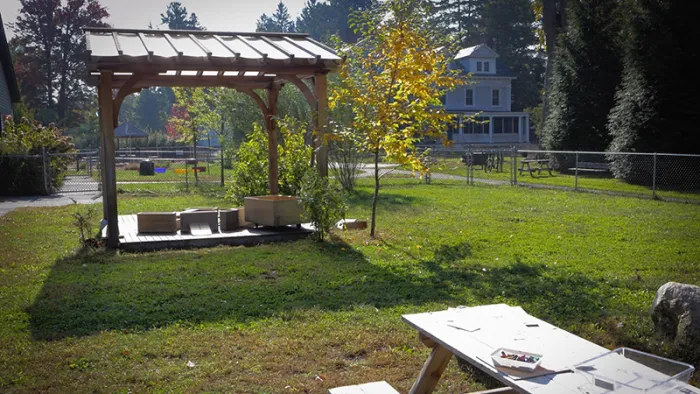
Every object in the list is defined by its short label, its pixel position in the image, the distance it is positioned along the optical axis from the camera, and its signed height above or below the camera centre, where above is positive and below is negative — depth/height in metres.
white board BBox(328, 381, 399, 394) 3.78 -1.45
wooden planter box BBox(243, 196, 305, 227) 10.77 -1.09
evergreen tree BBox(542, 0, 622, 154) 25.44 +2.89
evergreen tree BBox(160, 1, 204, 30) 92.28 +18.90
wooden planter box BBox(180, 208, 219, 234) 10.86 -1.22
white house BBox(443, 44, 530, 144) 48.56 +3.40
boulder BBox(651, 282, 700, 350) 5.13 -1.40
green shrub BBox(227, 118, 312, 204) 12.85 -0.40
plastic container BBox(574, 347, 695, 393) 2.89 -1.09
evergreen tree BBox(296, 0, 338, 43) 83.94 +17.38
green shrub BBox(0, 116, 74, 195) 20.14 -0.39
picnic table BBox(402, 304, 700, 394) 2.97 -1.08
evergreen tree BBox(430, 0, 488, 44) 64.38 +13.43
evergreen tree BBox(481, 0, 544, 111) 57.00 +9.75
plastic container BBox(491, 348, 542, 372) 3.06 -1.06
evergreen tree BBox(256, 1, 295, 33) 102.88 +20.54
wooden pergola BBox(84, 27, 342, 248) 9.68 +1.34
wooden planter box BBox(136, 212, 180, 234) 10.69 -1.26
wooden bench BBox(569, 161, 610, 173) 22.68 -0.80
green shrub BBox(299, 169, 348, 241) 10.12 -0.86
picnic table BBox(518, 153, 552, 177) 24.86 -0.80
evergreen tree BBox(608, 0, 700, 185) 19.75 +1.93
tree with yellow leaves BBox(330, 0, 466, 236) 10.63 +1.05
